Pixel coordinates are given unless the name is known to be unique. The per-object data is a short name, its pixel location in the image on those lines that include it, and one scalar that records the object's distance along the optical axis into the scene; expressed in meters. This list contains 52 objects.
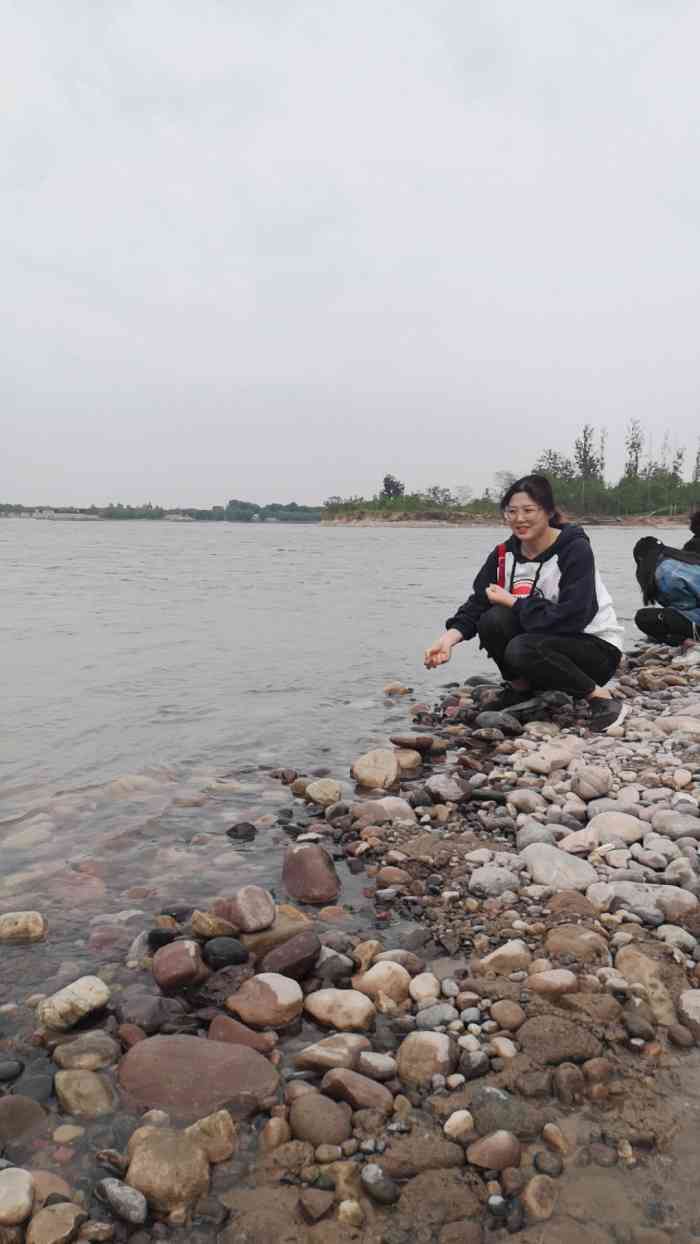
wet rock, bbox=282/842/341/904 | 3.28
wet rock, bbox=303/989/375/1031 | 2.40
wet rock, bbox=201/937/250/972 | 2.72
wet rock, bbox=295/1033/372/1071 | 2.21
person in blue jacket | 9.38
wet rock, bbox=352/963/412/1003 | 2.52
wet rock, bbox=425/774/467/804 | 4.30
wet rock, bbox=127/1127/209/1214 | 1.77
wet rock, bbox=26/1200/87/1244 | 1.64
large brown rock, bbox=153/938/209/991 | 2.59
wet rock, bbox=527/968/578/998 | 2.45
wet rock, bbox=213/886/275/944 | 2.88
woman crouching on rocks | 5.75
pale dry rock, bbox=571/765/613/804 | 4.18
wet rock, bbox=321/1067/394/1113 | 2.03
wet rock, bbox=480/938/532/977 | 2.62
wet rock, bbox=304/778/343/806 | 4.40
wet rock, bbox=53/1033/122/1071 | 2.21
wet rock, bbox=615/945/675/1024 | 2.37
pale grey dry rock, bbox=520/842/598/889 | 3.17
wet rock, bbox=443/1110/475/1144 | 1.92
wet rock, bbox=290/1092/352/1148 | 1.93
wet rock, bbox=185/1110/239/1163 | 1.90
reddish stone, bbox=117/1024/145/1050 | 2.31
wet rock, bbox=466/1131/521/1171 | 1.83
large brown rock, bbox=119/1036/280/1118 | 2.07
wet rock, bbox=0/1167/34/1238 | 1.68
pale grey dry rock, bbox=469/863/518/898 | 3.19
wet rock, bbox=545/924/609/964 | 2.66
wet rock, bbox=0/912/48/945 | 2.87
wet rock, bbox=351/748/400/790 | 4.71
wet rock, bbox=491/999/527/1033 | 2.33
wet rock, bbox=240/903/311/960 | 2.84
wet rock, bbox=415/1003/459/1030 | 2.36
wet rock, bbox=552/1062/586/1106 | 2.04
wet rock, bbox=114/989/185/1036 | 2.40
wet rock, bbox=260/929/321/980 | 2.63
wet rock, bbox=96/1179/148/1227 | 1.71
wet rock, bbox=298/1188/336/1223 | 1.71
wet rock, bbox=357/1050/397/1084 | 2.15
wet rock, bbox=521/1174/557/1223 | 1.70
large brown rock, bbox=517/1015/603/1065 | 2.18
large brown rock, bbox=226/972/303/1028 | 2.42
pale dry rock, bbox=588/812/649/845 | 3.56
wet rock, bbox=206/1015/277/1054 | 2.30
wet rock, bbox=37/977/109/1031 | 2.36
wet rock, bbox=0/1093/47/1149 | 1.94
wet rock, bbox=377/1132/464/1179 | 1.83
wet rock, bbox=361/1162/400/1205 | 1.75
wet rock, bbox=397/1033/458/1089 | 2.14
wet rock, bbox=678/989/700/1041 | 2.31
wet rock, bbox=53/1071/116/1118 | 2.05
